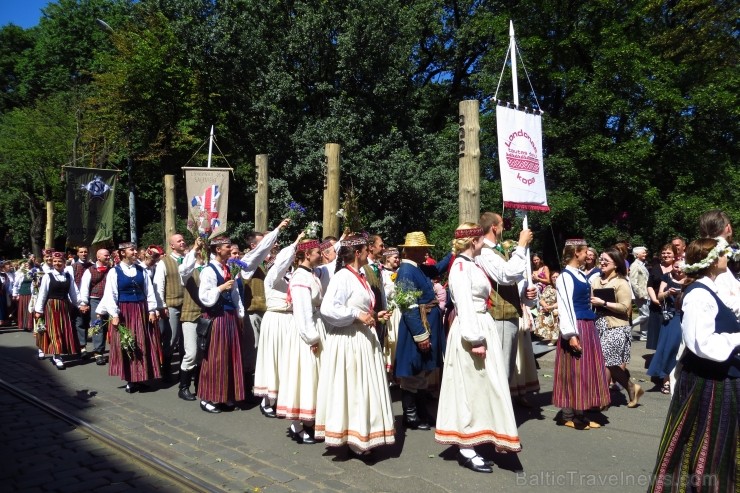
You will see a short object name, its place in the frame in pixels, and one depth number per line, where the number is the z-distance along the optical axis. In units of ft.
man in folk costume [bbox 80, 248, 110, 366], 33.60
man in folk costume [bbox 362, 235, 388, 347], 19.54
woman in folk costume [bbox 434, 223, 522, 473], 16.01
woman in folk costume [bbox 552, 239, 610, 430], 19.49
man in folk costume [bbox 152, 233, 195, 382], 27.94
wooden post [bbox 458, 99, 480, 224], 27.30
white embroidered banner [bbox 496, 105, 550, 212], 27.63
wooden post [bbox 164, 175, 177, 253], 46.01
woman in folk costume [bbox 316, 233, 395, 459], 16.80
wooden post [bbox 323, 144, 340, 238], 31.96
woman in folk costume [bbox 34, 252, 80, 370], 32.89
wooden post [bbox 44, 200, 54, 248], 71.62
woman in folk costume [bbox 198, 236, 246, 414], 22.66
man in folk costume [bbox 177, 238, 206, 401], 24.56
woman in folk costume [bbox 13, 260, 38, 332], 49.49
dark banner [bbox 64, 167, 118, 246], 43.55
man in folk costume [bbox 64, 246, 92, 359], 34.73
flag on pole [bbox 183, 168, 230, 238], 40.07
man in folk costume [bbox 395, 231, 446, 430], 19.40
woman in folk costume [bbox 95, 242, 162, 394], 26.63
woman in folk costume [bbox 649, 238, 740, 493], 12.01
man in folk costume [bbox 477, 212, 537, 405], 17.95
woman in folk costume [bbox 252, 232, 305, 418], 21.72
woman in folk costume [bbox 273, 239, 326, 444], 18.04
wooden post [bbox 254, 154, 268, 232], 38.01
